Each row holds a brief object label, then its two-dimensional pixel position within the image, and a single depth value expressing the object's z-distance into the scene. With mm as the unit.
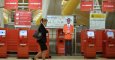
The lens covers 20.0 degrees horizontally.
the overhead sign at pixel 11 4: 15508
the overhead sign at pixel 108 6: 15773
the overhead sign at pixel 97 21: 15719
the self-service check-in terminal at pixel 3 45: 14242
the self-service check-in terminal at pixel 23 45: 14180
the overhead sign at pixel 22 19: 15492
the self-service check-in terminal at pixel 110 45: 14586
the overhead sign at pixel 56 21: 15578
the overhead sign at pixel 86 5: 15852
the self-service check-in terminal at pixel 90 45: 14508
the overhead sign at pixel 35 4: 15648
